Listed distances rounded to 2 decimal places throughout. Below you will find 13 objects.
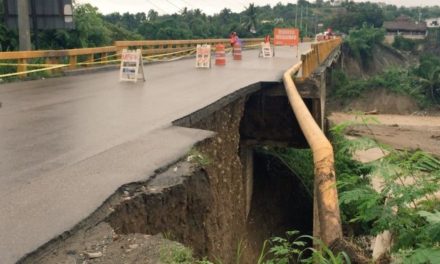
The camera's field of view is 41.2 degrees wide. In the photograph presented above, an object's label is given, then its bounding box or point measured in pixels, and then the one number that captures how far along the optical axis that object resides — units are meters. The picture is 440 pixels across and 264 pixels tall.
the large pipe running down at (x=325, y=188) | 4.97
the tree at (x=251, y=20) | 95.44
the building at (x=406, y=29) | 123.75
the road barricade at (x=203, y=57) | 23.67
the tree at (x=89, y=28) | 27.74
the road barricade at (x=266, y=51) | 33.09
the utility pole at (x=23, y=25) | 18.28
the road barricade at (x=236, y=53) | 29.99
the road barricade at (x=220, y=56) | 25.50
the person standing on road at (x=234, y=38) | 36.56
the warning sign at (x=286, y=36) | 31.97
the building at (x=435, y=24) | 148.75
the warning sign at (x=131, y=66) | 17.47
